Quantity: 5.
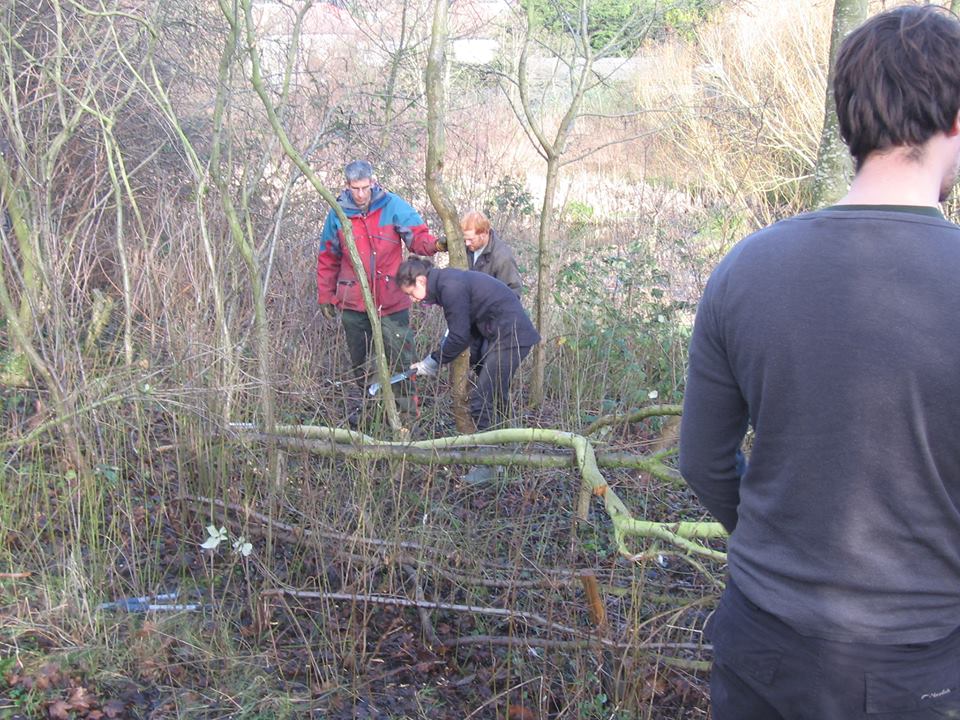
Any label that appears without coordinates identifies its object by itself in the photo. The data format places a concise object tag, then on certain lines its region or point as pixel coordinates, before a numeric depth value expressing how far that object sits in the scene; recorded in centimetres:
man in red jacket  598
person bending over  527
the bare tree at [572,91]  589
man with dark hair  123
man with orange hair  595
